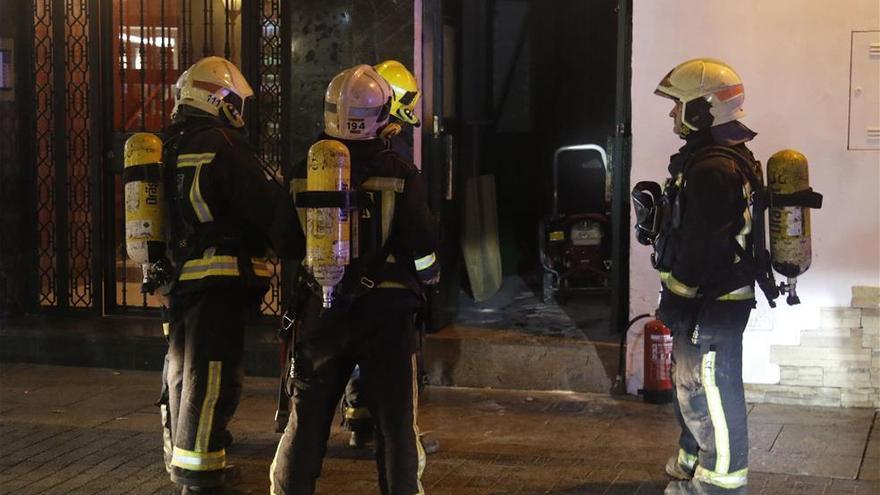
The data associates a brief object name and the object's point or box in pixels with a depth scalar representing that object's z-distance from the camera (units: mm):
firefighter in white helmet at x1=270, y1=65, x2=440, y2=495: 10125
